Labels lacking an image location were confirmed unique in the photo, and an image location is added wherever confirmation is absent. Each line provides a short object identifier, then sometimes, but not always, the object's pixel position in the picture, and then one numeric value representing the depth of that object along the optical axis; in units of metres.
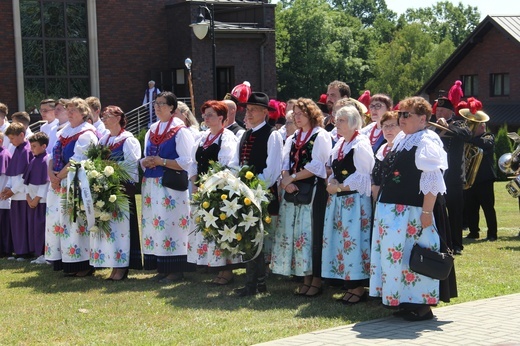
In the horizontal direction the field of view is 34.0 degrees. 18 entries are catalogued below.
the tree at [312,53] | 77.62
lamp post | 21.97
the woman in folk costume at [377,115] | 9.58
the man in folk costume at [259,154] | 9.45
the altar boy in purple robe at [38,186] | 12.34
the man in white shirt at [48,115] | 13.21
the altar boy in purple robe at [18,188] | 12.82
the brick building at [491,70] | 41.25
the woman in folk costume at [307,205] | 9.15
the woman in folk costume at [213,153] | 9.89
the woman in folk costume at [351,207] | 8.75
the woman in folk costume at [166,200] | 10.48
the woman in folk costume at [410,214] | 7.82
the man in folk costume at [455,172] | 12.14
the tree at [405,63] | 79.75
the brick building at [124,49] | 29.95
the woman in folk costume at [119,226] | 10.70
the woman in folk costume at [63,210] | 11.00
